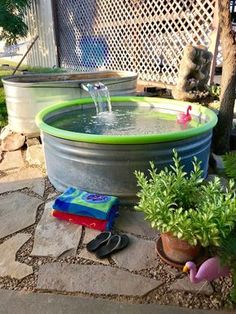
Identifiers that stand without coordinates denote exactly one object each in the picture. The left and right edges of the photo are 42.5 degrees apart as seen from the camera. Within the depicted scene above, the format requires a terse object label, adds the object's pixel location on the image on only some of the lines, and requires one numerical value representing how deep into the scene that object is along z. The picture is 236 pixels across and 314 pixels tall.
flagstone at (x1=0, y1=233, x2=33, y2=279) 1.74
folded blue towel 2.05
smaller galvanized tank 3.57
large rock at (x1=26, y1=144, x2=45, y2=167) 3.23
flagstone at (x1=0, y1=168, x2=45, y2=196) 2.70
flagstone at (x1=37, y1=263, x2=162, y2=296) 1.62
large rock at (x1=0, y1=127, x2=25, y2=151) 3.70
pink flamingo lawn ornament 1.49
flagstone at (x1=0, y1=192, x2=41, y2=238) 2.15
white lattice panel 5.68
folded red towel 2.07
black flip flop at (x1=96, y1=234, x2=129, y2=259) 1.86
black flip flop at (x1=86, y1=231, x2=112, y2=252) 1.91
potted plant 1.42
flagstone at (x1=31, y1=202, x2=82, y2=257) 1.92
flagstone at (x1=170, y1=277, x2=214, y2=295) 1.59
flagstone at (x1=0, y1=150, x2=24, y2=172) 3.18
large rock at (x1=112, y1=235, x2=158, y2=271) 1.79
